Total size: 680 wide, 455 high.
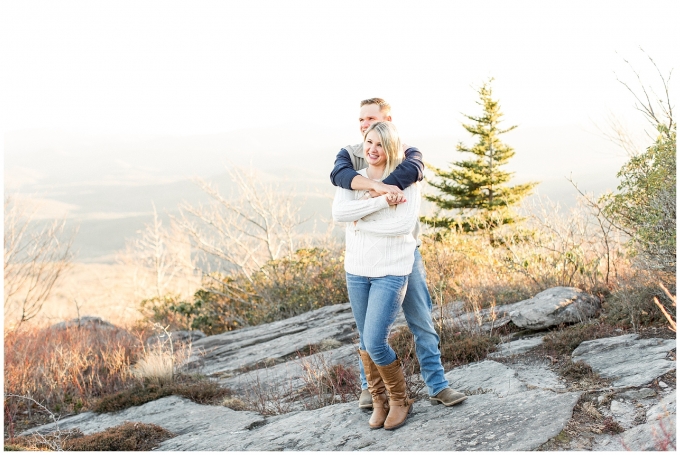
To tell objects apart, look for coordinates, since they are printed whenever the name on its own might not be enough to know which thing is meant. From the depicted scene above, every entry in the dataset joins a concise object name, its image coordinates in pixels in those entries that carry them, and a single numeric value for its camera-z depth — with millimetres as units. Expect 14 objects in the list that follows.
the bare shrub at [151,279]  26016
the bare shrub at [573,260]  7586
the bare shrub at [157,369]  7461
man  3816
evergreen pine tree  18656
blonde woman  3774
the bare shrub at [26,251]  12773
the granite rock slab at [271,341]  8172
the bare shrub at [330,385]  5387
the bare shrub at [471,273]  7961
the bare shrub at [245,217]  14672
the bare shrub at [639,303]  5758
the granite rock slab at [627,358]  4379
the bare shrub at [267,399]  5613
